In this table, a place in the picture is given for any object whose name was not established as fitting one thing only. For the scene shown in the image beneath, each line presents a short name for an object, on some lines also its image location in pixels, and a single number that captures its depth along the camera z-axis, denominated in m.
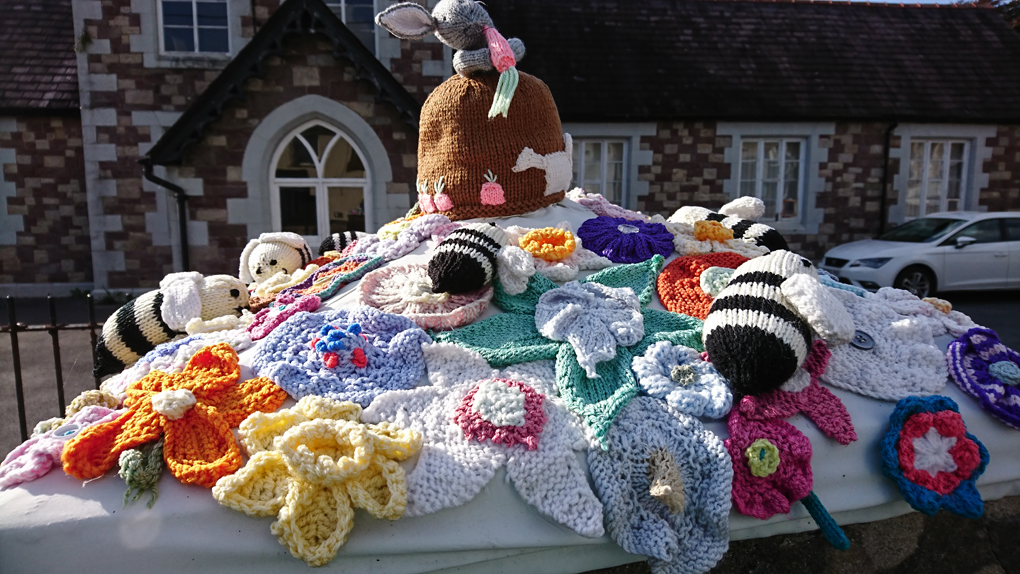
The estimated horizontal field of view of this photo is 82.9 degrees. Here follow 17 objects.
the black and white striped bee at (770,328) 1.48
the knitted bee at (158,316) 2.07
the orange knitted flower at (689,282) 1.94
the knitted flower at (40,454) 1.30
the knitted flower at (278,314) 1.85
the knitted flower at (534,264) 1.87
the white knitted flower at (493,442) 1.38
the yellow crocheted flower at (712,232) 2.35
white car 7.95
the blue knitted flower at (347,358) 1.57
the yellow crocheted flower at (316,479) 1.27
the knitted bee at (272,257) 2.70
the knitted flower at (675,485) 1.42
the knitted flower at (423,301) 1.82
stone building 7.52
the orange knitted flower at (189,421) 1.33
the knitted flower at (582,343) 1.60
